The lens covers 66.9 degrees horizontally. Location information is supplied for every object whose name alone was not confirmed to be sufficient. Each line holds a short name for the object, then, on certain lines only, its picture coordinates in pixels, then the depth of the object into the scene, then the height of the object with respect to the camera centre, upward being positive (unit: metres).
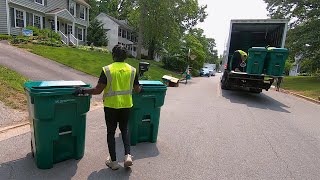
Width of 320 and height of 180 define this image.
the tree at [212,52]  105.00 +3.71
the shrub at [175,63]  31.95 -0.68
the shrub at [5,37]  18.48 +0.71
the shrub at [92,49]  22.81 +0.32
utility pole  27.48 +4.15
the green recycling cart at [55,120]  3.18 -0.97
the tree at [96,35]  33.06 +2.41
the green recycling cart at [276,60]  9.51 +0.17
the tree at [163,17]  27.89 +4.79
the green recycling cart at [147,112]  4.34 -1.03
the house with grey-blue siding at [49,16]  19.95 +3.21
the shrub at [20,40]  17.53 +0.56
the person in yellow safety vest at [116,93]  3.26 -0.55
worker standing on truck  11.43 +0.08
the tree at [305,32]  20.83 +3.07
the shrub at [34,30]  20.68 +1.55
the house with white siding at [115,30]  38.97 +4.01
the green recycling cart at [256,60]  9.84 +0.15
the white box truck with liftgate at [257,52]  9.71 +0.50
